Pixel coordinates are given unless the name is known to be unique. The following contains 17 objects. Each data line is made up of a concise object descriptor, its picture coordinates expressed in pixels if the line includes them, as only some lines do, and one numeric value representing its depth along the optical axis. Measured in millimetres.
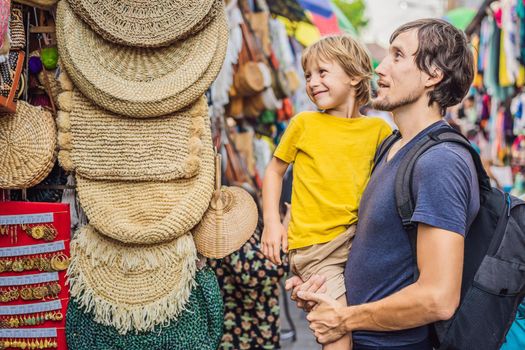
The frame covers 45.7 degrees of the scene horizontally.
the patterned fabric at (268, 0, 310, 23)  5568
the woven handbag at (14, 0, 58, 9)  2262
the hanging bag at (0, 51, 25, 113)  2158
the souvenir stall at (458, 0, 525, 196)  5751
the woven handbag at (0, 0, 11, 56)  1959
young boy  2172
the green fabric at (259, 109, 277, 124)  5555
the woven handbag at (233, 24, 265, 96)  4707
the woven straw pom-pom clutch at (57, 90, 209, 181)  2260
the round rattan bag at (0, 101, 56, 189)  2201
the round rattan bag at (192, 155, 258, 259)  2326
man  1708
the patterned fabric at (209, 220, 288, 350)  3373
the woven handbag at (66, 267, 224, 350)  2295
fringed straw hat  2264
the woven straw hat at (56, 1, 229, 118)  2215
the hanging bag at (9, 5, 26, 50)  2248
